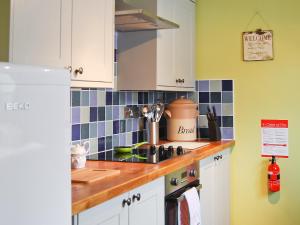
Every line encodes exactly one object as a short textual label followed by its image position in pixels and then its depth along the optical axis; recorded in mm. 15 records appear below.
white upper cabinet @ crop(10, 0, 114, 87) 1584
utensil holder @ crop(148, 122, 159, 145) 3055
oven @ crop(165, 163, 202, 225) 2238
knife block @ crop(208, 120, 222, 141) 3420
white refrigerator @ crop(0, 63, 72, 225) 958
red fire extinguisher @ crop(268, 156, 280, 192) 3311
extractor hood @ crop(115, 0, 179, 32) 2322
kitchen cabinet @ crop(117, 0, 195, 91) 2805
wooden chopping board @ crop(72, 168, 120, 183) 1741
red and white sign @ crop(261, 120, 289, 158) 3363
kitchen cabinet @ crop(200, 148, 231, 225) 2873
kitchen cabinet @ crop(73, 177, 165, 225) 1511
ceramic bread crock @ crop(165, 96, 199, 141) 3336
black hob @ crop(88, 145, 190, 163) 2359
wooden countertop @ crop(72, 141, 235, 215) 1458
